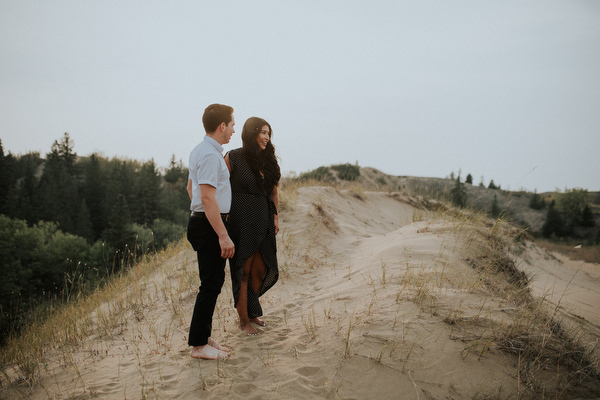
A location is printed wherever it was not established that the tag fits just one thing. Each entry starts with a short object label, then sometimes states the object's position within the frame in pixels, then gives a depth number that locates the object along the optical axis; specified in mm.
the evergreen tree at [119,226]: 38134
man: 2498
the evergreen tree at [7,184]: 42344
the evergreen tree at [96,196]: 49562
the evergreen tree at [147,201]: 49656
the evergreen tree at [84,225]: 43250
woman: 3016
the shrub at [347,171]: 22300
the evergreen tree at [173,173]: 76812
